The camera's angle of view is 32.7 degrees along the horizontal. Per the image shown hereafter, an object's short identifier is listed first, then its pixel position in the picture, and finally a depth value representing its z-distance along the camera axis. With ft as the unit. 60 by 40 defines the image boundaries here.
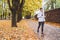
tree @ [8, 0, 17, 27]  29.70
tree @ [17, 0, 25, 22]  42.23
